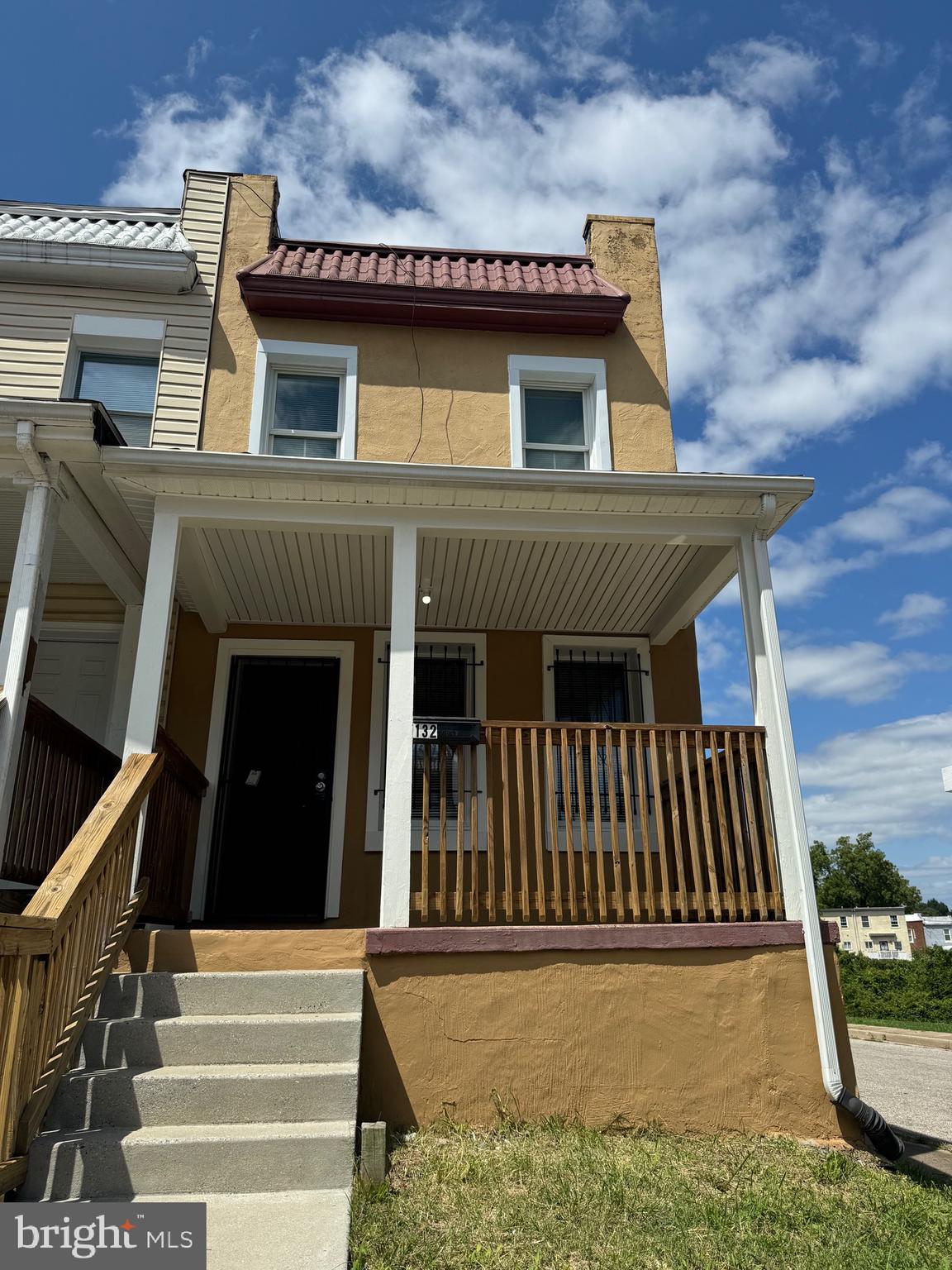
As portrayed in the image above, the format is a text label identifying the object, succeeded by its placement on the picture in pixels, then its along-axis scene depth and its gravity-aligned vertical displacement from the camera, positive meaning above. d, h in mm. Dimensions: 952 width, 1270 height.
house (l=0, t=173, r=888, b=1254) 4270 +1864
